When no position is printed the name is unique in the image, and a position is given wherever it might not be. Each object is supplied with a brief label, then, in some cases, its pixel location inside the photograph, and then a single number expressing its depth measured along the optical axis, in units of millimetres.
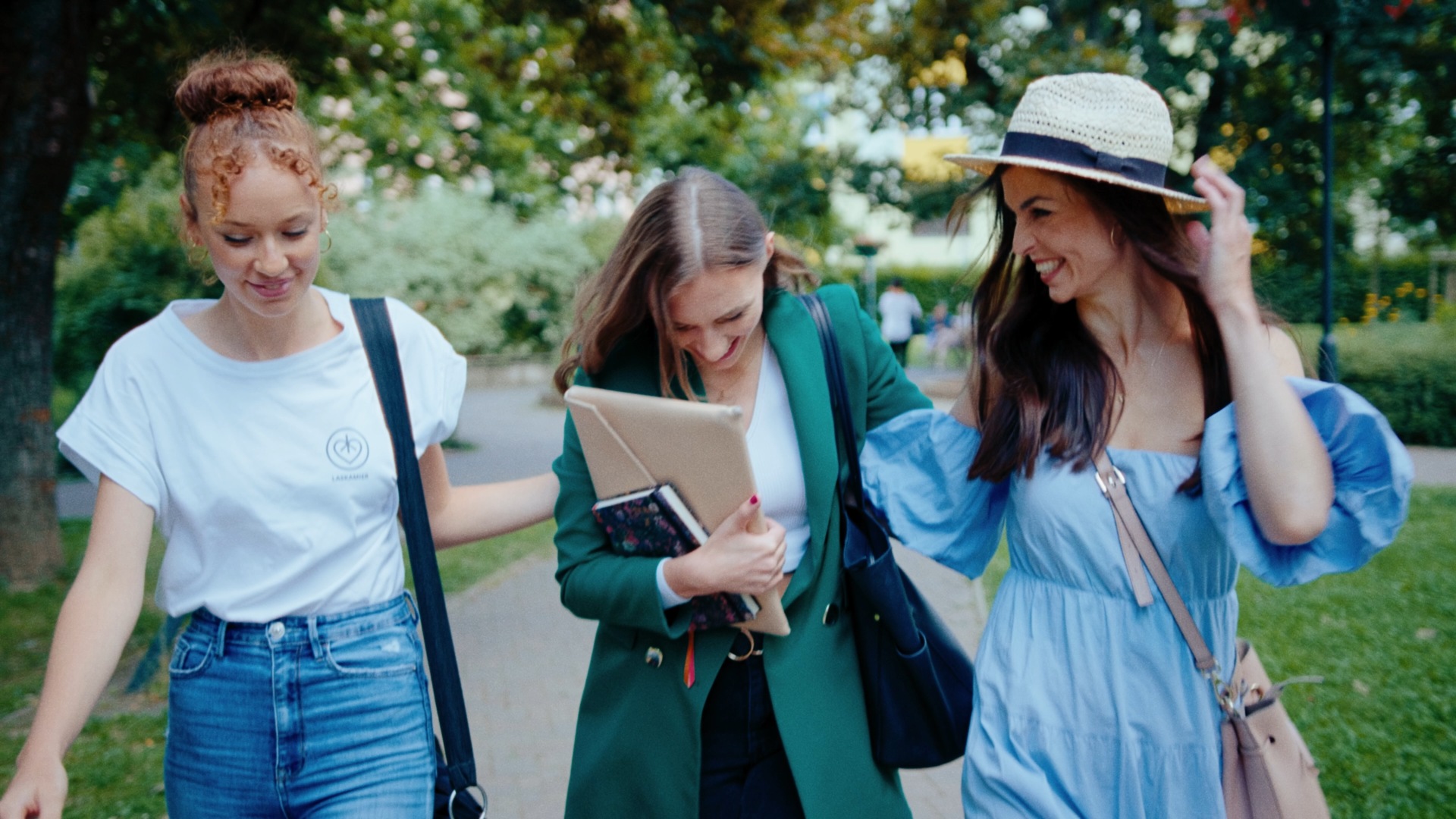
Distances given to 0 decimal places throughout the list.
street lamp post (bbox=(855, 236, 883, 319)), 20703
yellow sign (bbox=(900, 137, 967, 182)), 14109
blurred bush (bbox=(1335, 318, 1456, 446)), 12477
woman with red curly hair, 1938
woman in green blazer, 2209
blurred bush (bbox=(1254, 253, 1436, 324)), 17953
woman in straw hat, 1902
